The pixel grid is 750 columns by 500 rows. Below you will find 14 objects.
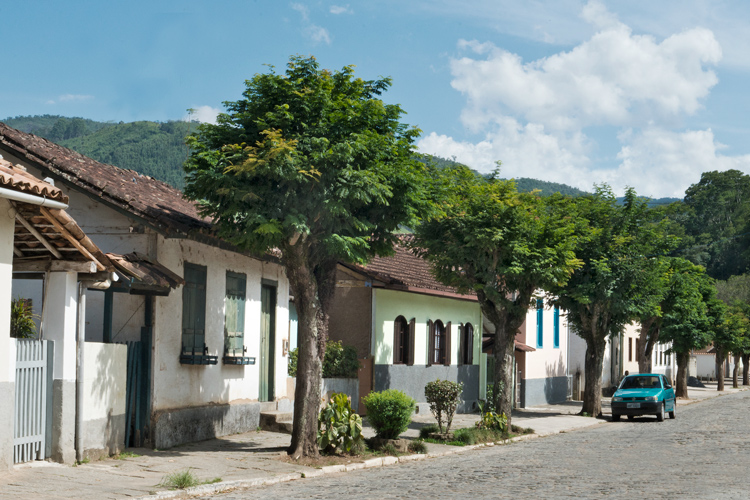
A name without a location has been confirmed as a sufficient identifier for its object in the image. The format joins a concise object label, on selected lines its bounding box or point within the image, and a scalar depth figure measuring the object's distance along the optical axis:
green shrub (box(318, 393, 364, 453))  15.10
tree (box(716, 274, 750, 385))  66.69
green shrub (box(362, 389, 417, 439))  16.56
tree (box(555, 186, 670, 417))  27.92
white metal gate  11.42
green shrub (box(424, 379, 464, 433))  19.23
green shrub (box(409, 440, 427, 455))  17.22
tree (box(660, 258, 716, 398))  37.50
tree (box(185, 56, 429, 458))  13.73
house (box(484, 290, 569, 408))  32.56
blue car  28.14
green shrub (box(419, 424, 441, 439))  19.79
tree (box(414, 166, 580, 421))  20.47
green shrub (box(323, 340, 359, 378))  22.62
